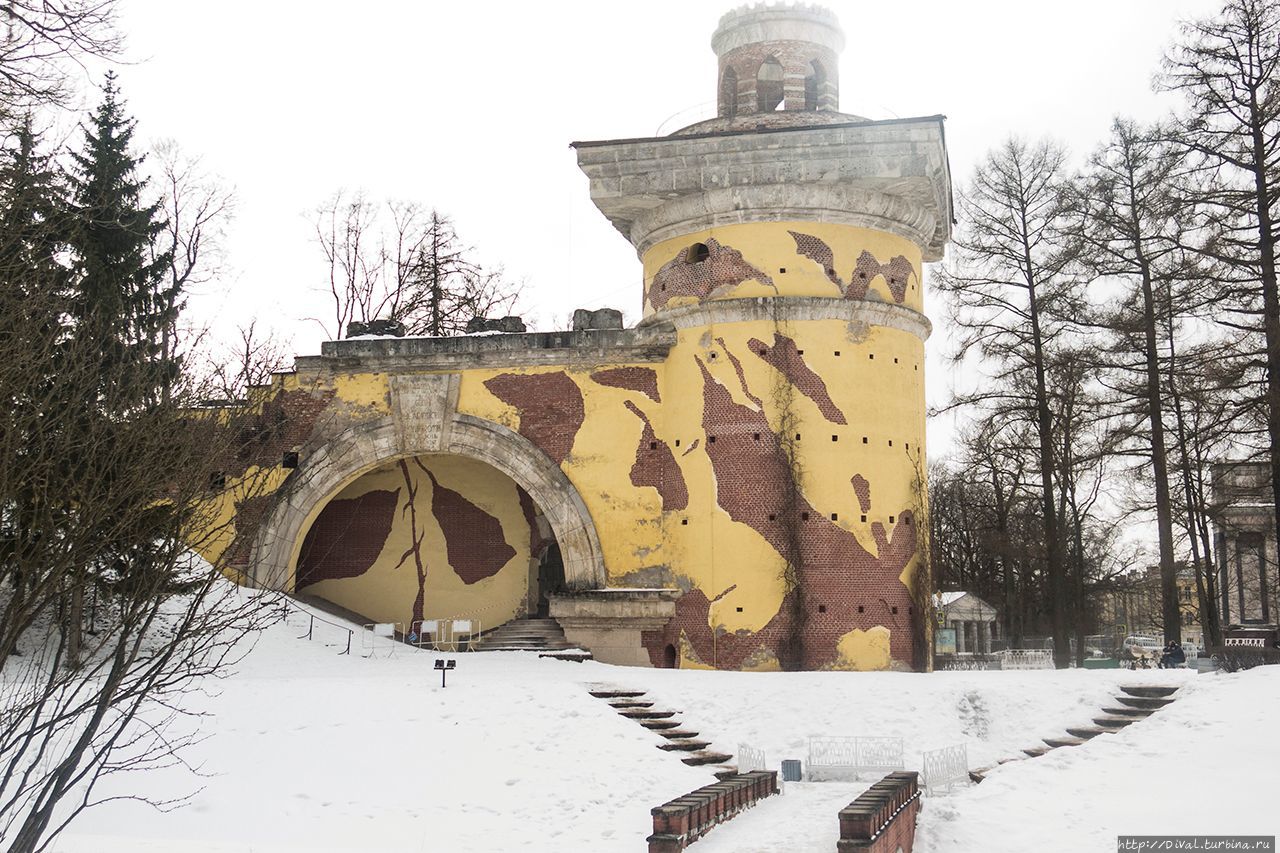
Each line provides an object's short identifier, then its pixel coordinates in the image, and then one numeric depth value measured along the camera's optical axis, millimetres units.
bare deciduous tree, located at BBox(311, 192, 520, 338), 40875
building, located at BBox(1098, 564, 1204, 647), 47500
